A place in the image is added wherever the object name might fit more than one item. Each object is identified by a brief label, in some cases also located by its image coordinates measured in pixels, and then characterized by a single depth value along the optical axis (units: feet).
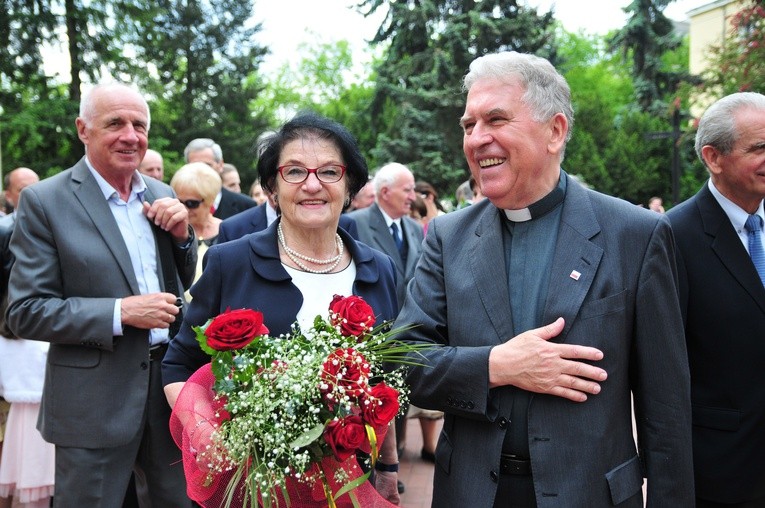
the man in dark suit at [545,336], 8.05
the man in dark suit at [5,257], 15.60
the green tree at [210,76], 105.40
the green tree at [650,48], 92.53
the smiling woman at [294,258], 9.81
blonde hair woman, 18.90
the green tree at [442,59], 81.66
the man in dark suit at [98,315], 12.00
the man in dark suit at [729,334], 10.71
